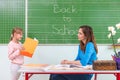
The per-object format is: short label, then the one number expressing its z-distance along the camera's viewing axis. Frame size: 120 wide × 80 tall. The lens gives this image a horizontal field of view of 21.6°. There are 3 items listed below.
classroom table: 3.20
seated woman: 3.68
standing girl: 4.43
